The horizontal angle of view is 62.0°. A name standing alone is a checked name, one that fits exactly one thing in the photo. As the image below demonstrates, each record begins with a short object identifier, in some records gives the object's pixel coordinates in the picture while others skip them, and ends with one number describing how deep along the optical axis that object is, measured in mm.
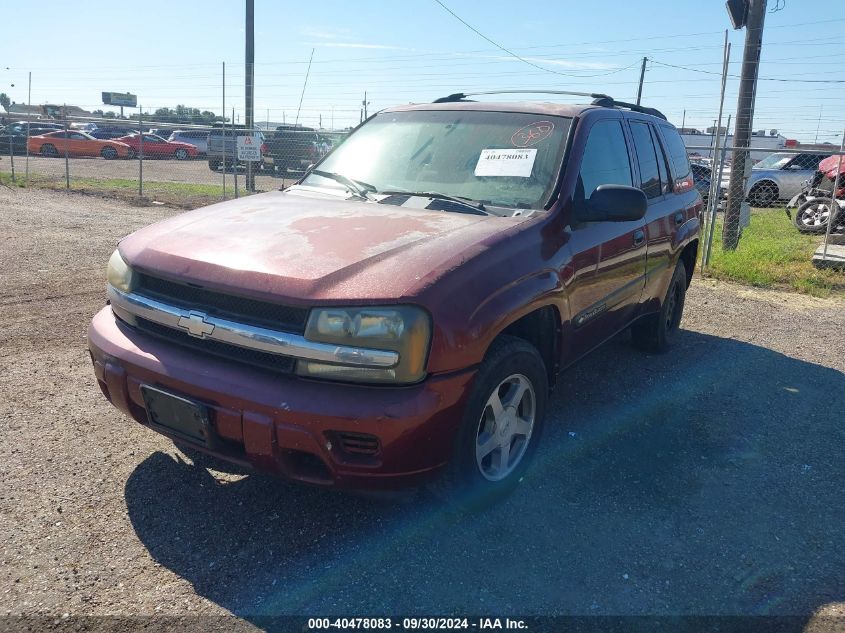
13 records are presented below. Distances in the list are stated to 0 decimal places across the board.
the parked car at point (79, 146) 30031
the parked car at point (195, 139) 34812
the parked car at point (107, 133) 34778
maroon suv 2557
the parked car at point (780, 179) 17219
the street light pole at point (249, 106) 15336
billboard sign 58938
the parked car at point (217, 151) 23128
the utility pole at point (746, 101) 9773
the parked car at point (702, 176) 15216
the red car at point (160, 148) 31788
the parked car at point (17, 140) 28539
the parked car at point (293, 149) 19891
